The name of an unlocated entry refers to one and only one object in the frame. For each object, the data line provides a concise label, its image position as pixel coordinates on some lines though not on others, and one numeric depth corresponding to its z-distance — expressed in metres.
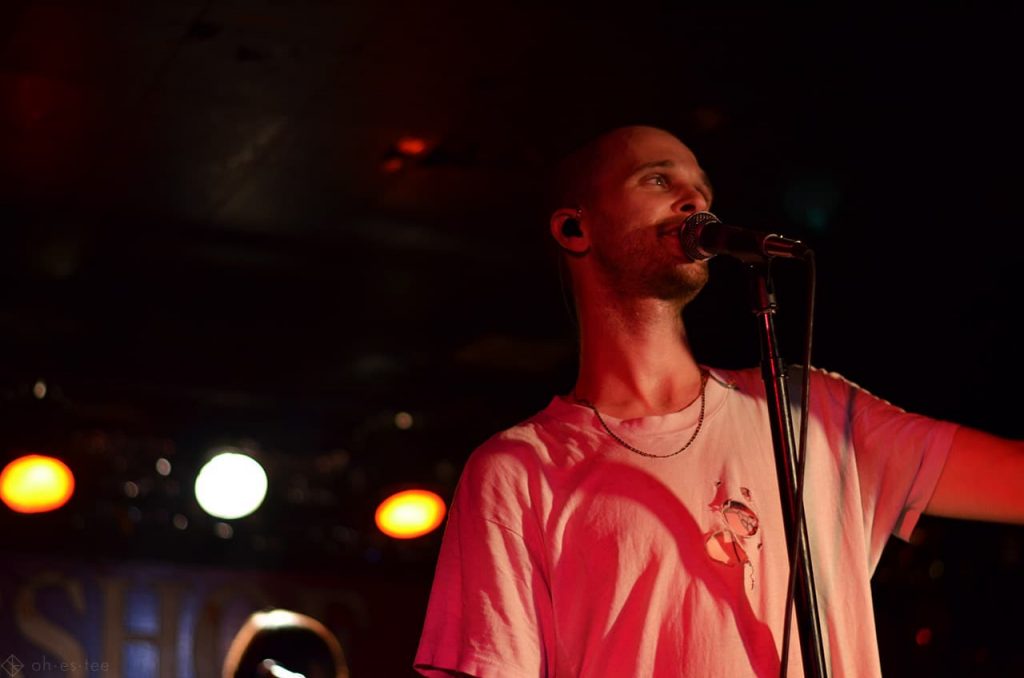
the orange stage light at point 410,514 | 6.95
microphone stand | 2.02
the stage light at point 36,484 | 6.23
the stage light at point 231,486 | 6.66
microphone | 2.15
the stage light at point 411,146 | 5.47
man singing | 2.34
